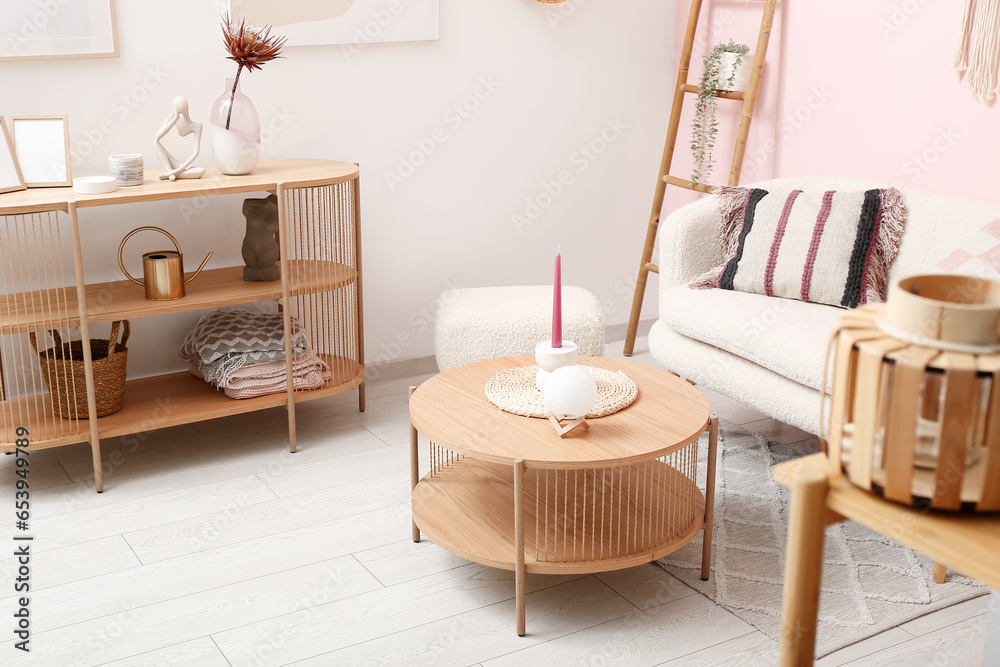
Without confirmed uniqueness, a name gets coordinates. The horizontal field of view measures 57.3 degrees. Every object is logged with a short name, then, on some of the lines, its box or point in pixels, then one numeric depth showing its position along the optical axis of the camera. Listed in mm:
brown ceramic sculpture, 2879
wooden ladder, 3297
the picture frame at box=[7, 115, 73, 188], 2523
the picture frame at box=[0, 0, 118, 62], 2619
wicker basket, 2596
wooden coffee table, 1896
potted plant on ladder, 3365
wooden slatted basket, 769
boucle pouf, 3021
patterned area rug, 1963
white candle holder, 2102
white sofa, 2420
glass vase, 2723
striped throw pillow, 2645
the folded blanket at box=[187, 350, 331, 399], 2816
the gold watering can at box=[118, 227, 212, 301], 2656
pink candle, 1920
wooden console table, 2504
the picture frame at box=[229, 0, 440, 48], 2973
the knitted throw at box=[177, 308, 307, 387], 2834
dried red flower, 2646
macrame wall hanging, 2602
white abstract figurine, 2653
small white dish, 2465
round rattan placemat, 2074
